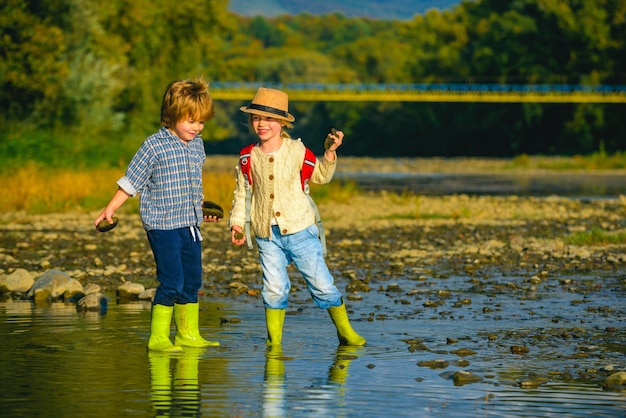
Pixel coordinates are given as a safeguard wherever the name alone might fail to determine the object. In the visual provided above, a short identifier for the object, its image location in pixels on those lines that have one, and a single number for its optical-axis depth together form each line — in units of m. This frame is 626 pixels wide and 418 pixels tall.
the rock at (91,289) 21.12
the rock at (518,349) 15.66
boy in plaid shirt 16.15
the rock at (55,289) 21.13
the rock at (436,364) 14.66
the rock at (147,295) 21.35
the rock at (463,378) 13.65
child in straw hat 16.32
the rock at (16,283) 21.95
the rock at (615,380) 13.46
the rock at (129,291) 21.38
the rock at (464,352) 15.53
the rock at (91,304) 19.79
